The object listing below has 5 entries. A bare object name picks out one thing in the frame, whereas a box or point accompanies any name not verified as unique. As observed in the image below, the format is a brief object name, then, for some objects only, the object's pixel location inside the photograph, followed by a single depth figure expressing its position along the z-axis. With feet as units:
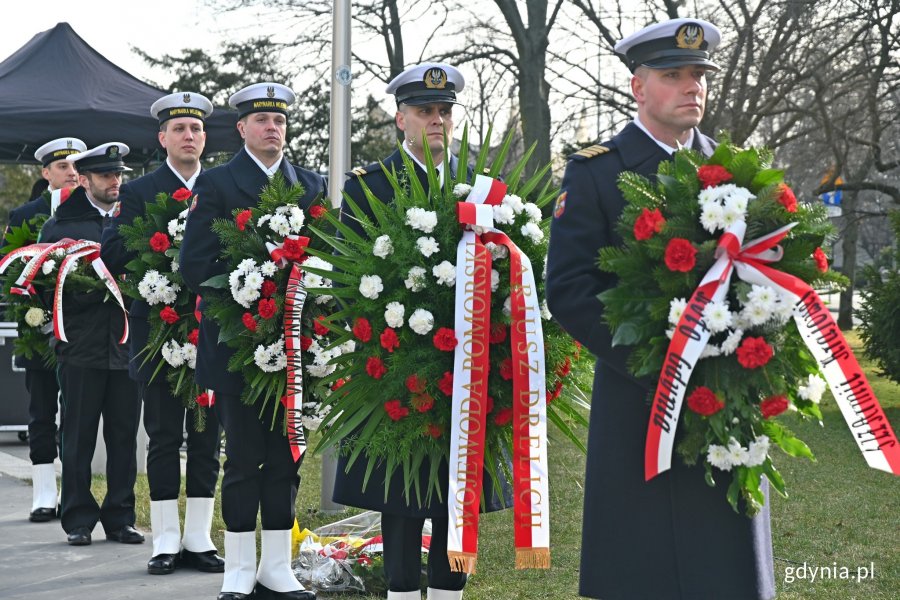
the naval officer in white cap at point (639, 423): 10.74
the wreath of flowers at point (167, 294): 20.54
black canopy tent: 39.91
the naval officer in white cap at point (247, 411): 18.16
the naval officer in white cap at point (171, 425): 21.54
